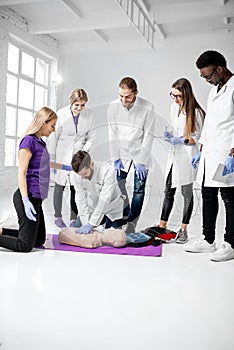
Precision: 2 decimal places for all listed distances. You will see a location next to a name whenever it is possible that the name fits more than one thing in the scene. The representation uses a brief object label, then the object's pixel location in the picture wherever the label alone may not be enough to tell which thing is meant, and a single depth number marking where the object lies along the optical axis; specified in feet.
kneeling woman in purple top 6.46
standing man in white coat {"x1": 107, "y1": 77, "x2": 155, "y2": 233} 7.07
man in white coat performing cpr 6.84
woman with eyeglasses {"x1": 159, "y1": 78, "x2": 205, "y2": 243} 7.75
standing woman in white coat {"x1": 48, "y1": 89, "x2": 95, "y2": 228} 7.08
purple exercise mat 7.00
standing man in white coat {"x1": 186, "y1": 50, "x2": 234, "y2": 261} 6.51
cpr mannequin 7.19
